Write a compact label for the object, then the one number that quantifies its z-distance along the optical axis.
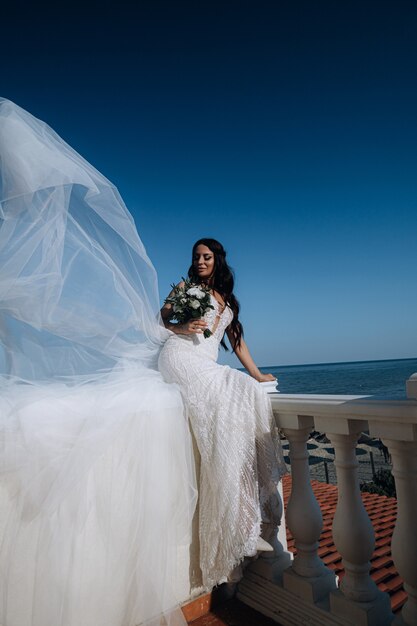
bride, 1.84
